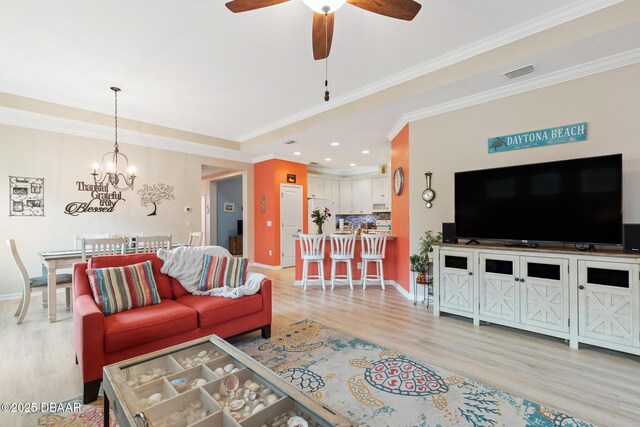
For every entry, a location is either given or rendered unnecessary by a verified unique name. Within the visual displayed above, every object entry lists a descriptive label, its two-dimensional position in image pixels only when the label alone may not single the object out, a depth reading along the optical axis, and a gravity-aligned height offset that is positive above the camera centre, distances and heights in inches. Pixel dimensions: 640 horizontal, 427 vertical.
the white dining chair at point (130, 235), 158.4 -13.3
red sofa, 78.2 -34.1
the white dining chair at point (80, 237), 177.3 -13.6
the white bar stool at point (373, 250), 191.5 -24.9
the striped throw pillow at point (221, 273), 118.8 -24.7
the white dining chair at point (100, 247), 136.3 -15.5
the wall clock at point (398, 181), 189.0 +22.2
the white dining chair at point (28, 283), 132.6 -32.6
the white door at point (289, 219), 280.4 -5.2
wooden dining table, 132.6 -23.5
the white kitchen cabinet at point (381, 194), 331.3 +22.8
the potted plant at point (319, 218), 208.2 -3.5
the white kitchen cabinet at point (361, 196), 351.9 +21.8
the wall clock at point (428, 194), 161.2 +10.7
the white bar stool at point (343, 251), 194.9 -25.7
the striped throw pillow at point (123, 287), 93.8 -24.9
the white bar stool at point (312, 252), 195.0 -26.4
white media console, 97.0 -30.9
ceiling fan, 73.3 +56.2
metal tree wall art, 219.8 +16.7
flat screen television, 104.6 +4.3
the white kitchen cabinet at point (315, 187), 343.3 +32.6
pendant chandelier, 199.0 +29.9
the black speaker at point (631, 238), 97.8 -9.1
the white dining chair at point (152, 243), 152.3 -16.6
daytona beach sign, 117.7 +32.9
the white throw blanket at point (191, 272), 113.6 -23.4
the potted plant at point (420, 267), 157.2 -29.8
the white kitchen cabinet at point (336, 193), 368.5 +26.6
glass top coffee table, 48.3 -34.5
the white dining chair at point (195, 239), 198.9 -17.2
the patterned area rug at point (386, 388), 69.9 -50.0
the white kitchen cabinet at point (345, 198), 370.9 +20.2
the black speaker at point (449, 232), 142.6 -9.7
